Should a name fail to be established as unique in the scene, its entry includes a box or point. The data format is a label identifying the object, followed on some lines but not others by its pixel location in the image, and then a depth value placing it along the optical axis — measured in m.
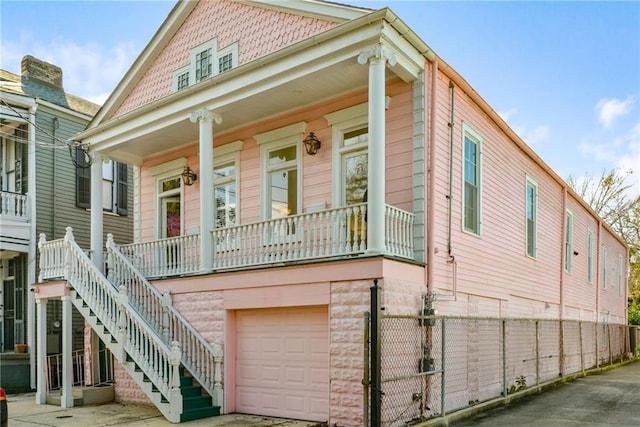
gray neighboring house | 14.37
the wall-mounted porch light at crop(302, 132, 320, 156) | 10.36
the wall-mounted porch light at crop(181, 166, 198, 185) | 12.79
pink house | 8.45
